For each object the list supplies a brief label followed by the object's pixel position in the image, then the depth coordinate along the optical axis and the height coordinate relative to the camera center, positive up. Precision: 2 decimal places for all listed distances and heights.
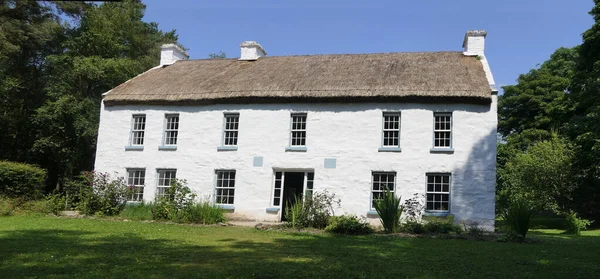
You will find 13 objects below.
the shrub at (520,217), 13.74 -0.27
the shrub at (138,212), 17.59 -0.95
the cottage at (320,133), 17.56 +2.50
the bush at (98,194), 18.39 -0.37
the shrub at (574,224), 21.80 -0.58
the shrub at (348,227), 14.45 -0.86
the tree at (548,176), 25.17 +1.79
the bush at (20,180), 18.41 -0.01
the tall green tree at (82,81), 27.64 +6.13
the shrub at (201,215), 16.66 -0.87
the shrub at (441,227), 14.93 -0.74
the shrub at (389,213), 15.26 -0.38
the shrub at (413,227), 14.90 -0.80
